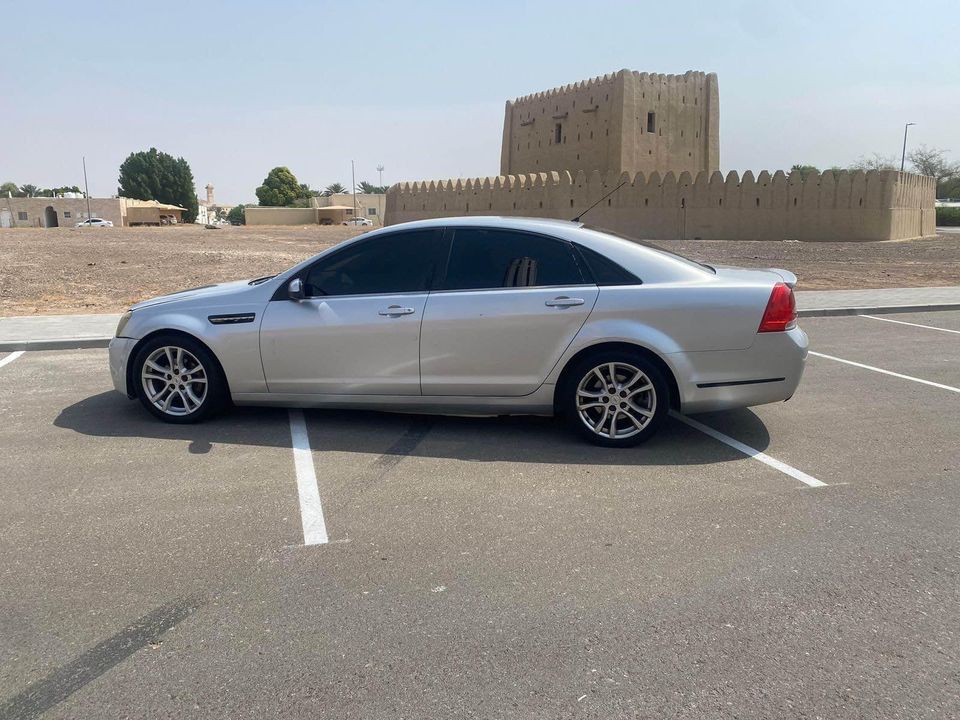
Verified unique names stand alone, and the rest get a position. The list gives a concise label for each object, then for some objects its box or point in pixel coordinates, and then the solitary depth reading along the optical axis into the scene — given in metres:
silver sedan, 5.20
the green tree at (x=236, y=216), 131.24
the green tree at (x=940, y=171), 77.19
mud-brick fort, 35.16
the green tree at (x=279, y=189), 111.00
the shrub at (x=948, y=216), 57.88
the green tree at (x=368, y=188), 139.75
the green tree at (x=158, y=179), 94.94
